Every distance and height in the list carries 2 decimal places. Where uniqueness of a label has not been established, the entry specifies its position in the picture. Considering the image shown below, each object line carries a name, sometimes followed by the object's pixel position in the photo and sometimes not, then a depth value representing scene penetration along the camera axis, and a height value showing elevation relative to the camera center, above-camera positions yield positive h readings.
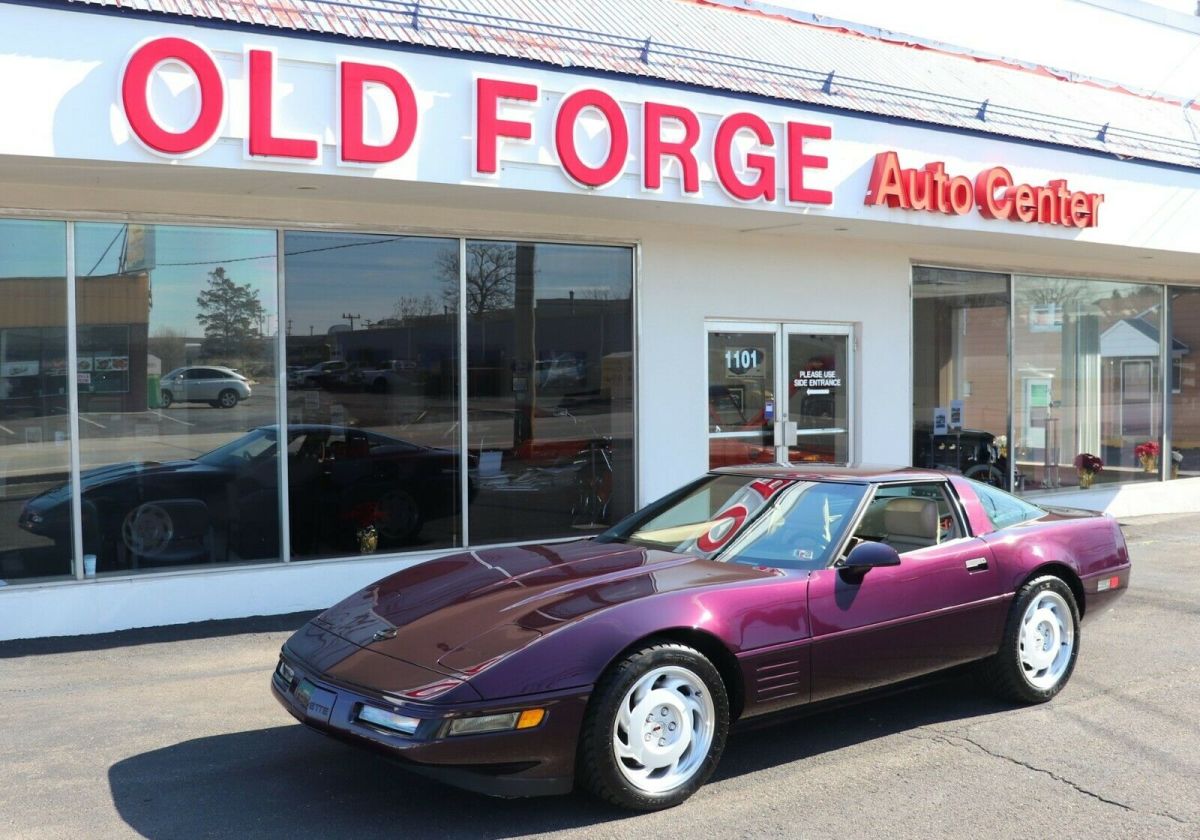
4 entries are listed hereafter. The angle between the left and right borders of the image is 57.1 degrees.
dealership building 7.18 +1.15
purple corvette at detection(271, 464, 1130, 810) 4.20 -0.99
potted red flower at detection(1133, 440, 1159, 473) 14.66 -0.72
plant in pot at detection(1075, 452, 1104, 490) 13.88 -0.85
